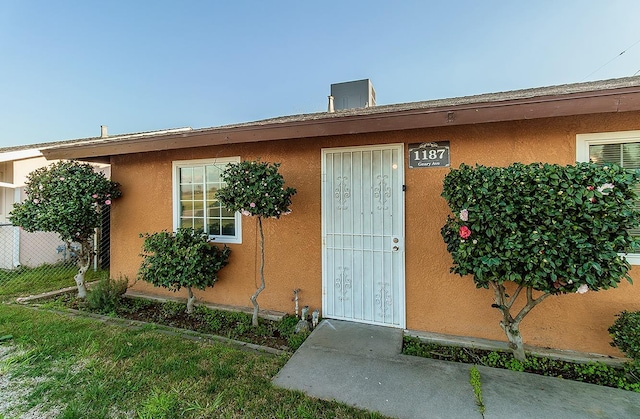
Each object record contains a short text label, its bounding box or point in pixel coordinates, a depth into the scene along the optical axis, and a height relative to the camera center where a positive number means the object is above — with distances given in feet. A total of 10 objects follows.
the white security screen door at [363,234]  12.60 -1.19
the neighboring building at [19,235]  23.75 -2.17
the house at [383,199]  10.13 +0.46
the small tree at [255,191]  12.03 +0.81
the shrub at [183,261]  13.94 -2.59
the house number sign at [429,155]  11.82 +2.27
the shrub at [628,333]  8.72 -4.07
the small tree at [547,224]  7.98 -0.51
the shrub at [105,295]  15.76 -4.85
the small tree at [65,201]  15.83 +0.55
